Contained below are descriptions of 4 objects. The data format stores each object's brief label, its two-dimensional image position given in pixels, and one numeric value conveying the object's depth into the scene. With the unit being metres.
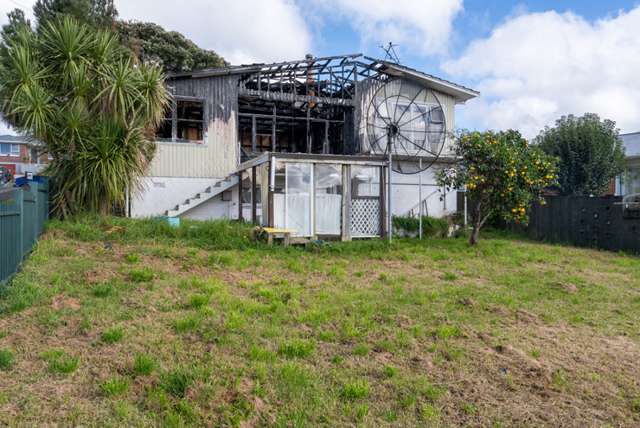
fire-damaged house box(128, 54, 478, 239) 11.88
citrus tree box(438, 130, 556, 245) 11.21
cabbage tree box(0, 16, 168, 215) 10.36
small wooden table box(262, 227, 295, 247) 10.34
